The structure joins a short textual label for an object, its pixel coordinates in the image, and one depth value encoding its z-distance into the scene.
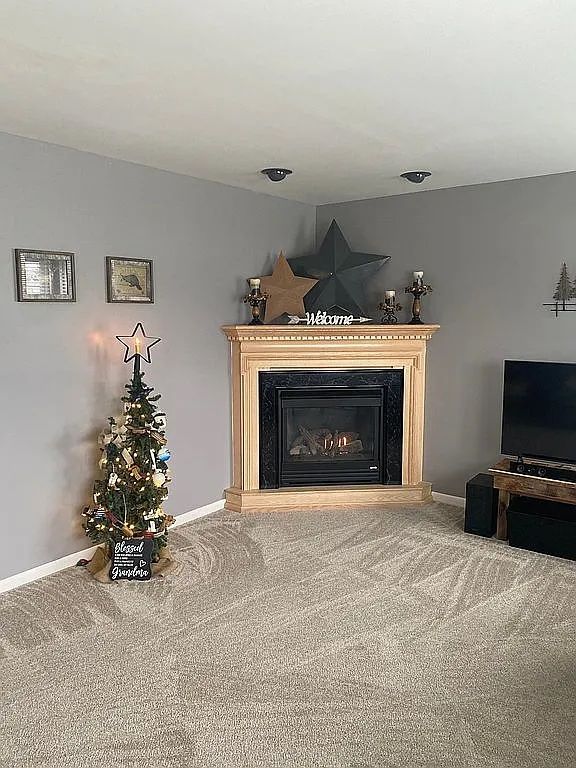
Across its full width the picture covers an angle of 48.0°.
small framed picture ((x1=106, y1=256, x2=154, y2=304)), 4.07
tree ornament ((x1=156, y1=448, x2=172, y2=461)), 3.84
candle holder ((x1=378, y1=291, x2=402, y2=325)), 5.11
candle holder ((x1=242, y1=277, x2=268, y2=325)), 4.95
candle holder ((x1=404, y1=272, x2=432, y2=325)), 5.03
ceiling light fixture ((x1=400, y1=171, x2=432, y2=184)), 4.36
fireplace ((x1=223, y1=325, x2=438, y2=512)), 5.00
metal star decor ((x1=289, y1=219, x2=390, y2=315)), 5.18
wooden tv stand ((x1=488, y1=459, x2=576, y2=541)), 4.10
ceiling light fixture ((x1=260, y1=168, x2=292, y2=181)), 4.22
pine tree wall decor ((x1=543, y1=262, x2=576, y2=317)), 4.45
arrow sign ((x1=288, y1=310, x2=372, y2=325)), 5.09
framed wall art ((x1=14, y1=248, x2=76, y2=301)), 3.57
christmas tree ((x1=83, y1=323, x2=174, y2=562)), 3.74
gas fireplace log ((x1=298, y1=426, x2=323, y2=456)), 5.27
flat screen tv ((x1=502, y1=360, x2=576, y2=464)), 4.26
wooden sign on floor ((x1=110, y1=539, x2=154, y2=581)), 3.71
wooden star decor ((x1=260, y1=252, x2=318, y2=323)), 5.05
